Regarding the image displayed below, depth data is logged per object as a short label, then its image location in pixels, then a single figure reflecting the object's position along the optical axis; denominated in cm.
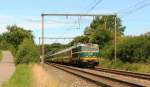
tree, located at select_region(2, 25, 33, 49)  10532
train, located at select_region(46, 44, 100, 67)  5359
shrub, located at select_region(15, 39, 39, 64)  6662
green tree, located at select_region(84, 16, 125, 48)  7750
